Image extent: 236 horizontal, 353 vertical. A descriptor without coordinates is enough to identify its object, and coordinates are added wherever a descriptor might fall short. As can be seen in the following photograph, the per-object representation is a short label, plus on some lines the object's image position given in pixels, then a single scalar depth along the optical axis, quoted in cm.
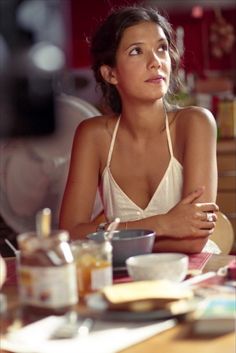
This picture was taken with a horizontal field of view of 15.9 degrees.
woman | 212
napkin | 119
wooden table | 117
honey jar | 145
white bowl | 147
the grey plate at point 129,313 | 127
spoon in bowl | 164
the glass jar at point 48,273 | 132
